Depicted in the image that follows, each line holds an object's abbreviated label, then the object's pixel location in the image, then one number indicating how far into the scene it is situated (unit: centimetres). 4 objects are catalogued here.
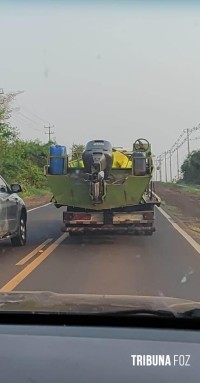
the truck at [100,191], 1566
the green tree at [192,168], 11269
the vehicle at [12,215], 1324
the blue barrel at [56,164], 1588
